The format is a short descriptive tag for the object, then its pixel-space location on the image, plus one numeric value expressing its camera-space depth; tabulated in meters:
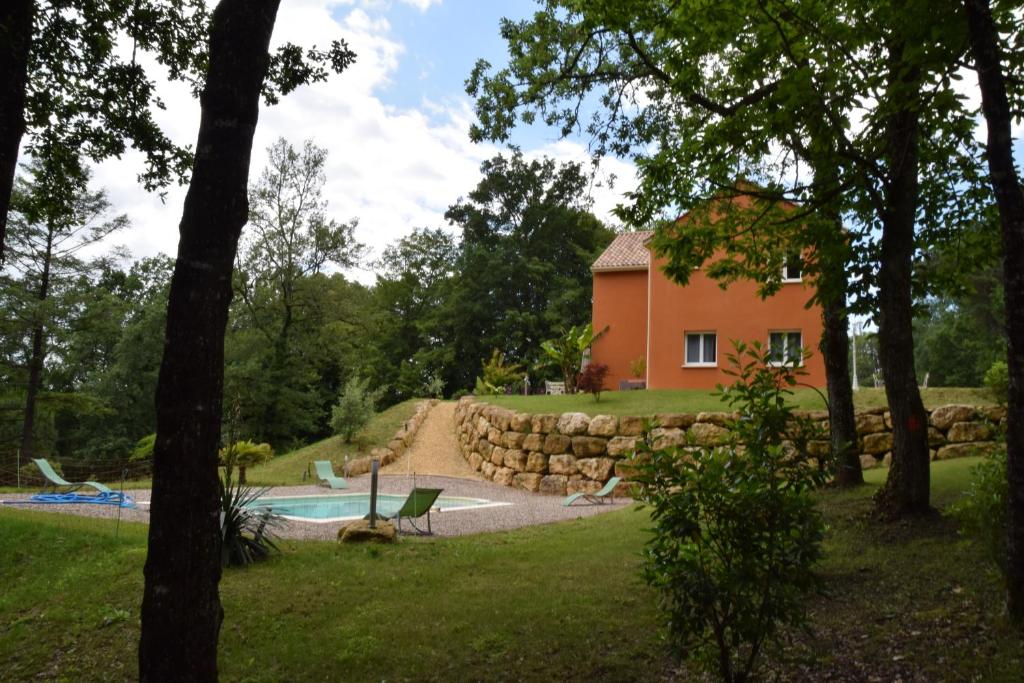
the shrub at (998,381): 12.83
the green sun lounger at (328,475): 16.98
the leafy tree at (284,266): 30.44
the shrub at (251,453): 21.22
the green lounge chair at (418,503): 10.63
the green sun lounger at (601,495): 14.41
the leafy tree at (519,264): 37.47
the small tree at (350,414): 22.86
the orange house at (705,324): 22.00
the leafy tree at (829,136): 6.20
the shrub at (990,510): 5.04
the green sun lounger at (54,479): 15.23
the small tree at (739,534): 3.61
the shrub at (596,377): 19.45
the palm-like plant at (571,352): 23.23
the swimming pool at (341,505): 13.77
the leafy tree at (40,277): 22.05
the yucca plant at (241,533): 8.16
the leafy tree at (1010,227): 4.50
